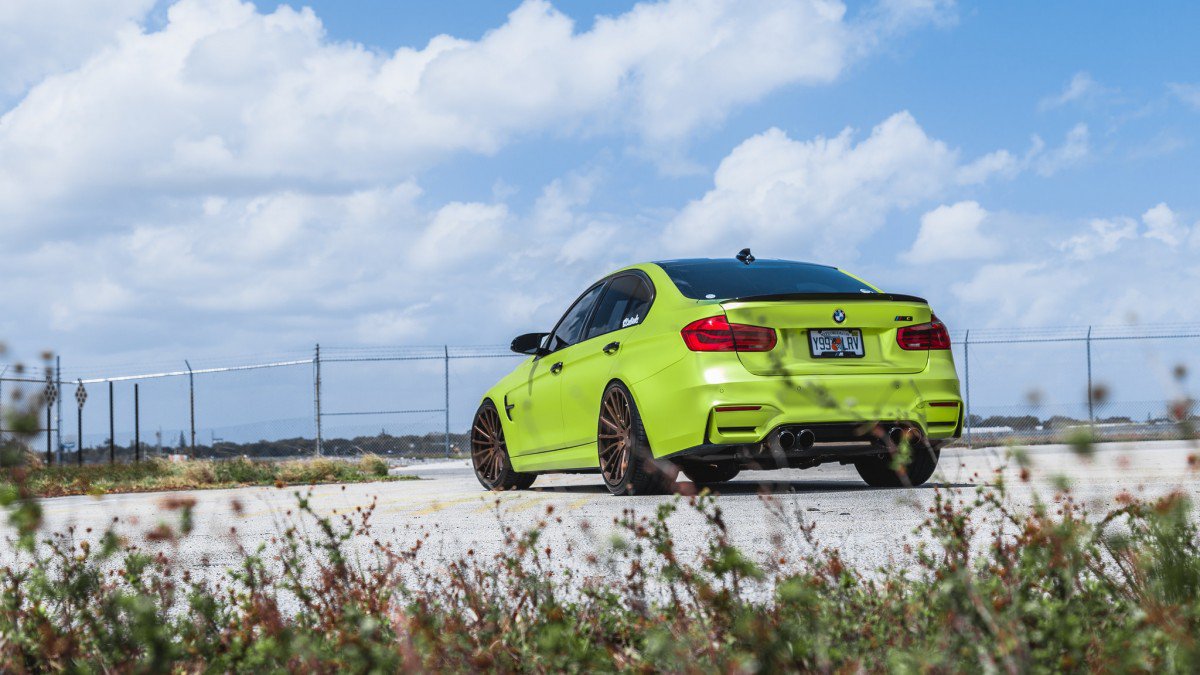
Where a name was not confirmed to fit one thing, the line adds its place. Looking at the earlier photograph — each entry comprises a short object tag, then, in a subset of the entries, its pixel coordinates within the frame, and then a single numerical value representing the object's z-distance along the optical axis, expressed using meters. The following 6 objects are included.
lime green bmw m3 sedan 6.89
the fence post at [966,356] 22.22
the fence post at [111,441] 24.60
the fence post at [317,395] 23.62
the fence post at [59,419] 25.30
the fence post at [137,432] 24.55
